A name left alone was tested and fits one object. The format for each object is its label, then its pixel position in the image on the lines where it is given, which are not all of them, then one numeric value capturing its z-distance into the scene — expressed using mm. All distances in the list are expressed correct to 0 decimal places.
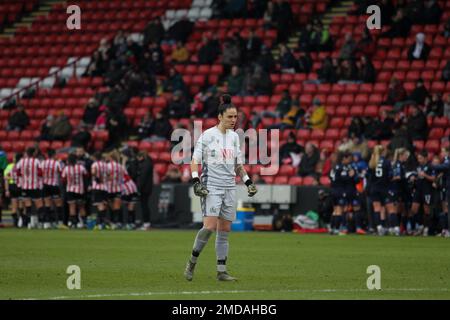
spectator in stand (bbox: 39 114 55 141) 35500
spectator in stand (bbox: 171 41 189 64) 37031
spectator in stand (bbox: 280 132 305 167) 30750
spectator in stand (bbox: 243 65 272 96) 33875
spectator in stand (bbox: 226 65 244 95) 34469
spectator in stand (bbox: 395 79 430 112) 30531
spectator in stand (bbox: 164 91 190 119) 33938
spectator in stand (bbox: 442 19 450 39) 32406
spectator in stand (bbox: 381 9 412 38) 33438
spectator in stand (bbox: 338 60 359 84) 32750
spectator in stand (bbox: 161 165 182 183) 30953
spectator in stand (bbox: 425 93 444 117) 29875
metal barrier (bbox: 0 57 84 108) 38425
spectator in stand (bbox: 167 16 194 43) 37719
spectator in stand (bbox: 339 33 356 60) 32875
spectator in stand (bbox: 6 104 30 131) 36500
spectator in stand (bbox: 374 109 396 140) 29891
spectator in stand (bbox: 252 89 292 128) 32406
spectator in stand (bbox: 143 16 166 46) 37844
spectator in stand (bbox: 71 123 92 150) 33906
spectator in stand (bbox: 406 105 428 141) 29344
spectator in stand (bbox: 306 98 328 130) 32031
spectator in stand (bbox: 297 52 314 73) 34000
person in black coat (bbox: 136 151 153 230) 29766
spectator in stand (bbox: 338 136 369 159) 28594
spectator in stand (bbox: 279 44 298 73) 34219
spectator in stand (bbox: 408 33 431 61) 32438
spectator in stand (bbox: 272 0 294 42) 35906
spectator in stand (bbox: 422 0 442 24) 33344
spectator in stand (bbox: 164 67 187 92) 35094
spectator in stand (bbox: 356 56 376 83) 32406
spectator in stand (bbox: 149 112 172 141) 33188
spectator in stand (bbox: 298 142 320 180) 29859
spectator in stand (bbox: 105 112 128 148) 34719
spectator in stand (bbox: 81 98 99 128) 35469
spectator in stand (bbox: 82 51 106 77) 37750
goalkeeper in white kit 13992
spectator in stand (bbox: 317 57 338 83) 33031
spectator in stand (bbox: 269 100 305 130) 31938
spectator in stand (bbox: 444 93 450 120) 29812
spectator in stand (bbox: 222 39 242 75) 35188
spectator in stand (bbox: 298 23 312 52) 34500
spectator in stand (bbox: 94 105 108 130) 35125
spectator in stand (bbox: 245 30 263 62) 35312
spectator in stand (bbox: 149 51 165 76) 36450
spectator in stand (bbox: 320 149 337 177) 28606
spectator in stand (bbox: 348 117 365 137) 30188
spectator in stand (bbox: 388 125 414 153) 28188
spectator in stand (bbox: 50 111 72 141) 35031
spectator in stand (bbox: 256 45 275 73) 34406
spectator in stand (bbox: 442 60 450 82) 31250
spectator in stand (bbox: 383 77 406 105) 31125
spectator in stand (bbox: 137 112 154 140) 33906
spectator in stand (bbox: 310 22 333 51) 34322
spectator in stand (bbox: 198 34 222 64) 36094
